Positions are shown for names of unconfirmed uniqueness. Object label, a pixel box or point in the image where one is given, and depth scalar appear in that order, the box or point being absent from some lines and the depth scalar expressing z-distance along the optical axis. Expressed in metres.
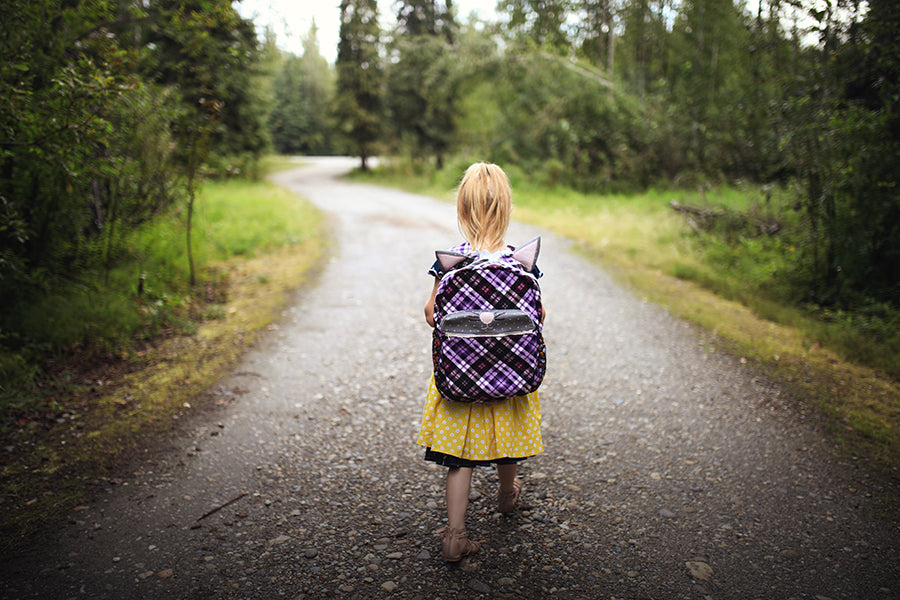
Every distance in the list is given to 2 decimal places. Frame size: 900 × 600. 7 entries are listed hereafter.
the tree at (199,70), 5.89
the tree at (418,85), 26.03
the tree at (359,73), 28.39
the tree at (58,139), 3.96
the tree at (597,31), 20.39
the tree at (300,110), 51.69
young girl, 2.59
